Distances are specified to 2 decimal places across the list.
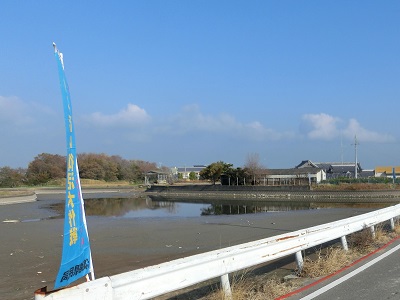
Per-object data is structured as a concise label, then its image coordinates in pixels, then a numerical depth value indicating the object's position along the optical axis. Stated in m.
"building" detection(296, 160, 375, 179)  110.12
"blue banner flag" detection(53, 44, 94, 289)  4.46
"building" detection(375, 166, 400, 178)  103.81
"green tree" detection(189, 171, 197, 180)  139.25
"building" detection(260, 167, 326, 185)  81.50
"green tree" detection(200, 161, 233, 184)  91.31
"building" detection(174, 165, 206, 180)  151.38
